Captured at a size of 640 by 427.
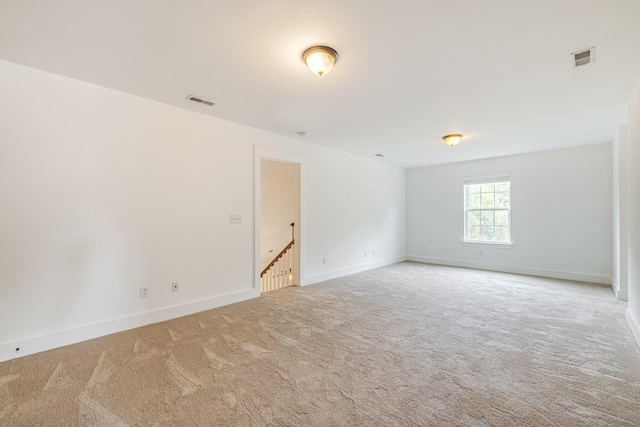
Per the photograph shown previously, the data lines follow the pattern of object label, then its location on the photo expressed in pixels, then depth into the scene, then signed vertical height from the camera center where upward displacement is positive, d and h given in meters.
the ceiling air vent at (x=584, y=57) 2.26 +1.31
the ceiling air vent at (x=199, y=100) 3.14 +1.30
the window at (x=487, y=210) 6.11 +0.10
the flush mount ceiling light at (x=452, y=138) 4.45 +1.21
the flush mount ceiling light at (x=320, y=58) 2.20 +1.25
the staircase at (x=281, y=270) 5.26 -1.11
